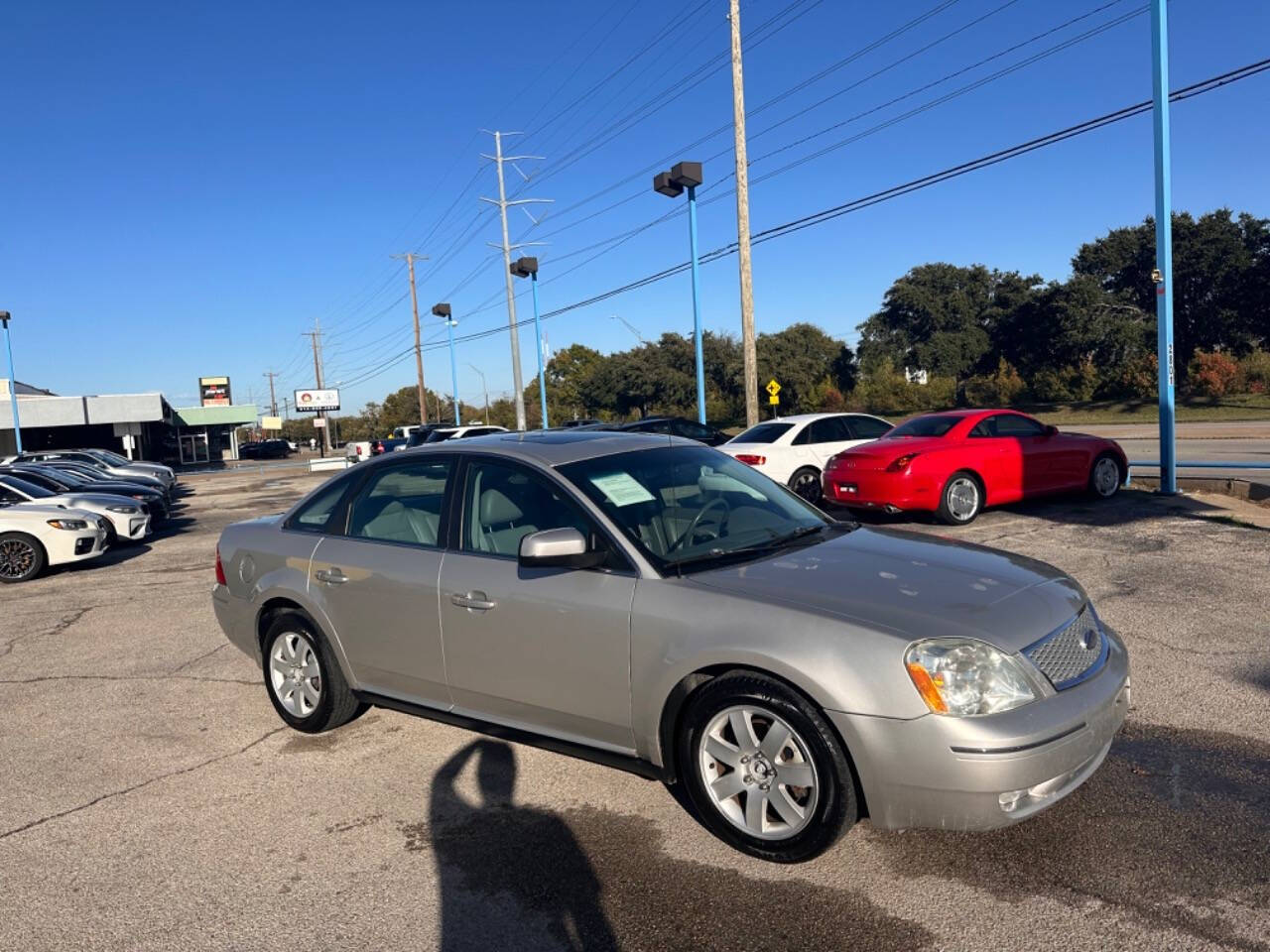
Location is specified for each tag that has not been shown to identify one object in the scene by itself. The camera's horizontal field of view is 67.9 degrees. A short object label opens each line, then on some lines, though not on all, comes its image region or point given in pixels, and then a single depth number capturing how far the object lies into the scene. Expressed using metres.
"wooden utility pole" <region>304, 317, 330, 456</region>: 64.88
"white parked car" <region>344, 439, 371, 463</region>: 30.21
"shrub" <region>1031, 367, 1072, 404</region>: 44.44
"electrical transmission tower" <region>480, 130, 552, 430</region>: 37.58
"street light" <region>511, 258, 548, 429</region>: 32.59
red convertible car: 11.20
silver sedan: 3.28
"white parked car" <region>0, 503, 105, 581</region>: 12.00
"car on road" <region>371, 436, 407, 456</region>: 30.39
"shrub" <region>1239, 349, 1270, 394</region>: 38.16
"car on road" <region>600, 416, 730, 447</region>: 15.80
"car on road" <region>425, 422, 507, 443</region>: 25.43
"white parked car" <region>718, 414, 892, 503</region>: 14.24
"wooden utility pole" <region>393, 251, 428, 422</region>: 52.62
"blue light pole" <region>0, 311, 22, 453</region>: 37.50
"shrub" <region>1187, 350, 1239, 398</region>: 38.72
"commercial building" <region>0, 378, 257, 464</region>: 52.19
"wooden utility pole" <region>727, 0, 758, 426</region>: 20.64
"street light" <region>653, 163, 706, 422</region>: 20.08
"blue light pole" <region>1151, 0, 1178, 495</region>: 12.05
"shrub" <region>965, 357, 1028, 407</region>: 47.16
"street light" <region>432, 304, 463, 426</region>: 43.16
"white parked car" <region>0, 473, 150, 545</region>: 14.06
